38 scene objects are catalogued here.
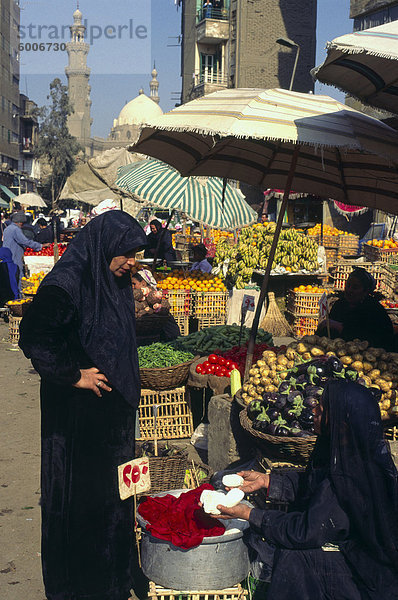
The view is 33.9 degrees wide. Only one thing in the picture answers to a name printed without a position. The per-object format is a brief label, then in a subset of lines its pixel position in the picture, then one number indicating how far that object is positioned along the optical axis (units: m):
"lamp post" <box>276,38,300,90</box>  12.71
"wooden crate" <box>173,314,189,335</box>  10.36
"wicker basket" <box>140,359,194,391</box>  6.20
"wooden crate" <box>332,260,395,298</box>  11.09
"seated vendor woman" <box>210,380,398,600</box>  2.75
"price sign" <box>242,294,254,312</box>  5.96
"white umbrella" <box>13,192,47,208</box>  25.94
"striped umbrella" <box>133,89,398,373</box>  4.36
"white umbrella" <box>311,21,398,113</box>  3.42
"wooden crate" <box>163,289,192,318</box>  10.30
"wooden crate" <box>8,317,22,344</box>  11.11
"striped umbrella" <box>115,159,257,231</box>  11.88
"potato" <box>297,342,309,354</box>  5.11
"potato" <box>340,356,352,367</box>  4.88
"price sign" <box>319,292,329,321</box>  5.23
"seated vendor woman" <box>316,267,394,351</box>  5.97
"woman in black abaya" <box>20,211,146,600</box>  3.12
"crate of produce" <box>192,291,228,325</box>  10.56
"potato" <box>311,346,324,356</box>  5.02
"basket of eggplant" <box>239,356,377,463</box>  4.07
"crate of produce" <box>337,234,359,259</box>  17.67
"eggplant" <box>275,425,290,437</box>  4.11
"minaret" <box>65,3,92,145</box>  131.88
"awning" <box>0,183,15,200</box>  45.58
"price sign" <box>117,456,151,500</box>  3.15
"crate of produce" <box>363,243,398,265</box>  12.88
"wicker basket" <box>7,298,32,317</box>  10.80
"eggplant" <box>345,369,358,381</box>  4.59
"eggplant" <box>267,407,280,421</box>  4.28
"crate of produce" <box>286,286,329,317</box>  10.87
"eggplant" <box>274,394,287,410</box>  4.32
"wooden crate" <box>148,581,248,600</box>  3.22
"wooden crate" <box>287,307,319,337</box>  10.92
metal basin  3.22
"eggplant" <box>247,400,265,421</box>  4.49
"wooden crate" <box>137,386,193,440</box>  6.46
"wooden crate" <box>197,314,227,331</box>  10.66
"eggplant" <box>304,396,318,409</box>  4.20
